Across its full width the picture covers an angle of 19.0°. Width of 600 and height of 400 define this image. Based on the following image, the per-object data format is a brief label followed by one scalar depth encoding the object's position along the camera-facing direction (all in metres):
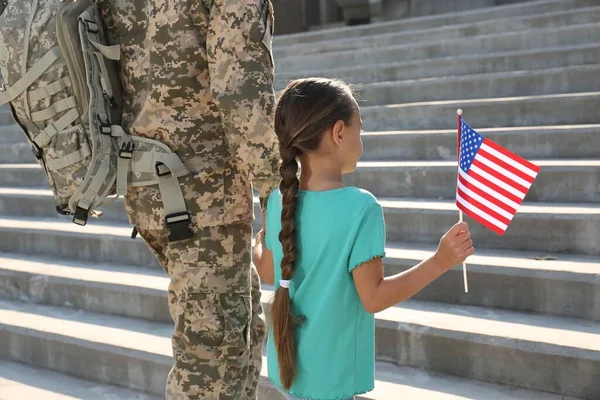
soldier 3.72
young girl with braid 3.42
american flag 3.57
